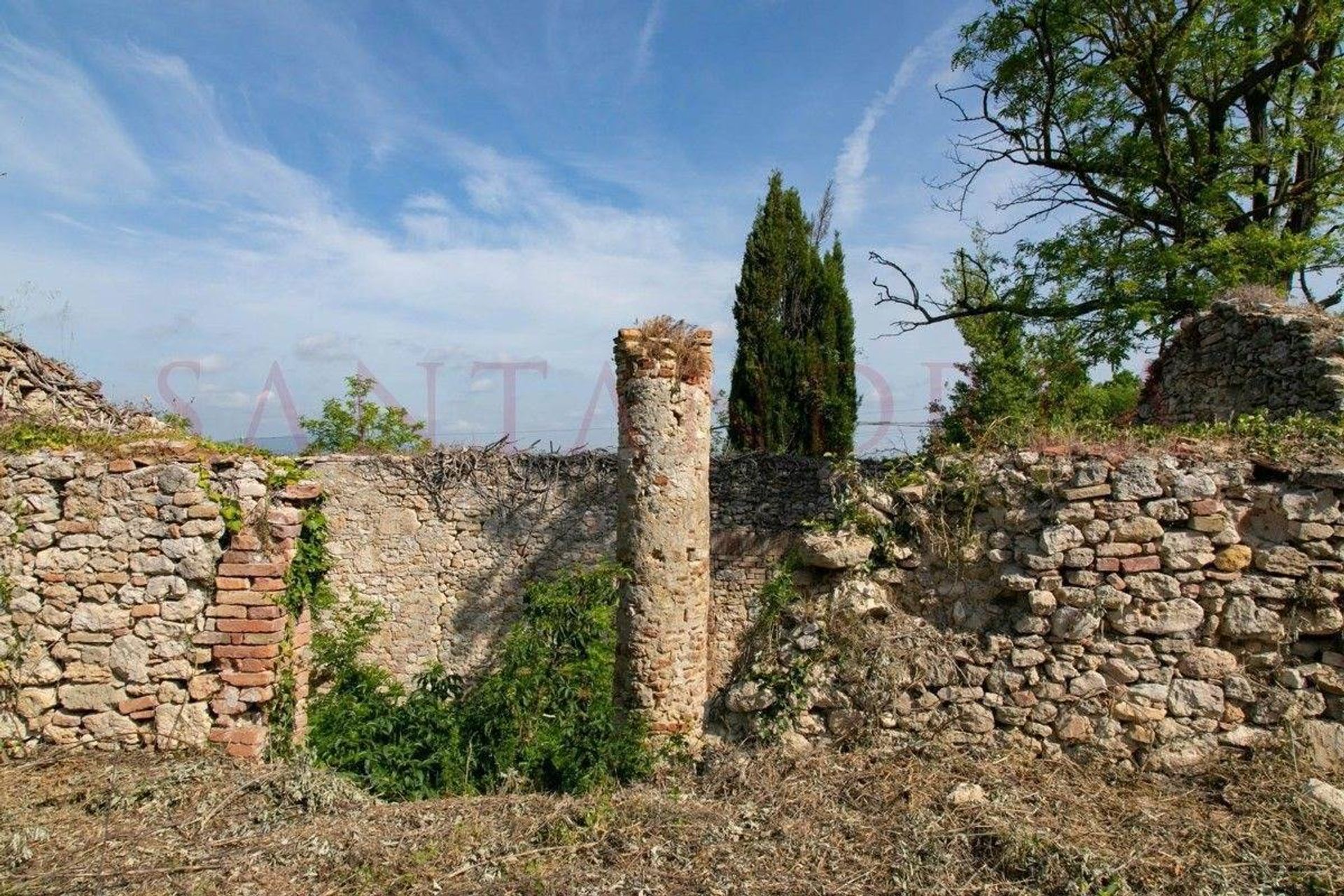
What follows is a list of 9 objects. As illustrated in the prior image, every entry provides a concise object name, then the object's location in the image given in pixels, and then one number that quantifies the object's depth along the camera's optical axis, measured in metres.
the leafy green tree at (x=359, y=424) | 16.83
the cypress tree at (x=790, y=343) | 16.66
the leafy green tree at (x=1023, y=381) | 11.64
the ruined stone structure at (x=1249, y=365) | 6.98
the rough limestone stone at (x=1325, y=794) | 3.84
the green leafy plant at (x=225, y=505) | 5.42
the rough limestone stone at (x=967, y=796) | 4.11
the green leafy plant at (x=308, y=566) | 5.61
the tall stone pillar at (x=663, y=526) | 5.50
